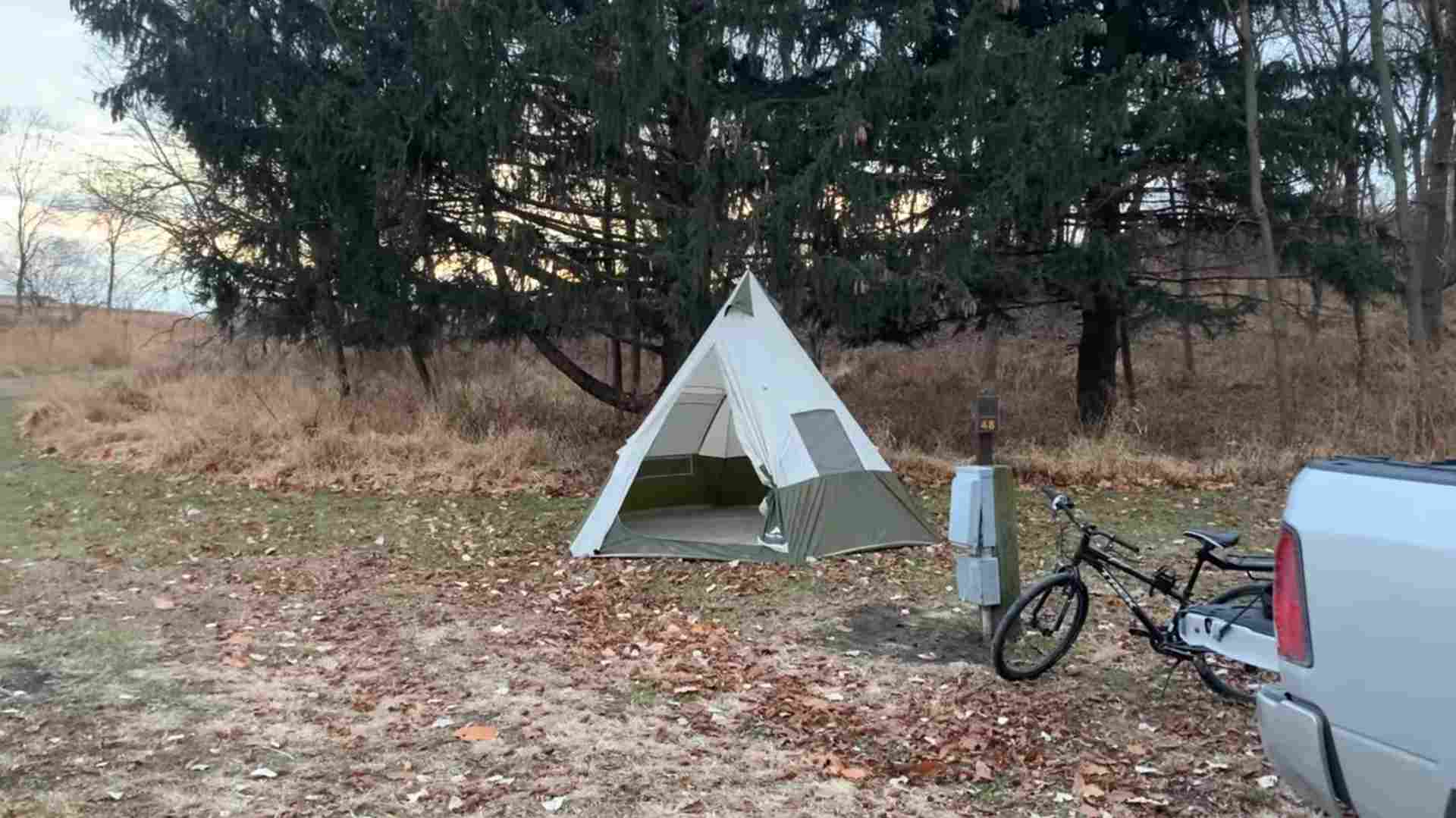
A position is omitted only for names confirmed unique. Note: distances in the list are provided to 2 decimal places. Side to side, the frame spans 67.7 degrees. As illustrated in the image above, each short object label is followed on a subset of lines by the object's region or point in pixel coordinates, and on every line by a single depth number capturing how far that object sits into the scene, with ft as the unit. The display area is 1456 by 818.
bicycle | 14.78
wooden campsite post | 17.69
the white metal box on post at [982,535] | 17.52
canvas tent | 26.43
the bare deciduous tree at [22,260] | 135.13
